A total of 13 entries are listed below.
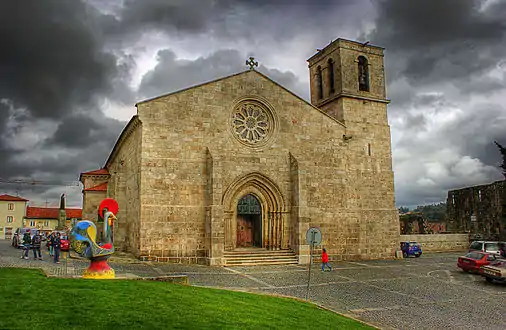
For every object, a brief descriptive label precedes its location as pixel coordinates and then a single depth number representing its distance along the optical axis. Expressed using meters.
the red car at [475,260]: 20.09
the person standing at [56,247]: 18.89
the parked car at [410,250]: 29.14
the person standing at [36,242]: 20.09
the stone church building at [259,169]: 22.03
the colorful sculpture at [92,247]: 11.88
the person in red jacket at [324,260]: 20.83
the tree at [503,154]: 35.74
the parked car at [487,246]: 25.86
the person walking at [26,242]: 20.09
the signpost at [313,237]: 12.77
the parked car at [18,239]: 29.86
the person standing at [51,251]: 22.86
